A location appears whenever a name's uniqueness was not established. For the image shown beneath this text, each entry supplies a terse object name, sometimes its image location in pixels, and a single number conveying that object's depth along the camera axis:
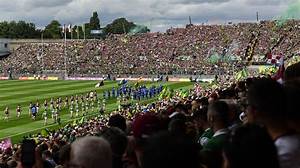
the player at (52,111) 38.25
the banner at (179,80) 73.99
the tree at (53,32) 155.25
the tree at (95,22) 177.75
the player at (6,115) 37.94
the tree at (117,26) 181.15
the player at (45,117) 36.69
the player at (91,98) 44.28
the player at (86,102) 42.33
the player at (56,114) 37.15
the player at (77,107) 40.22
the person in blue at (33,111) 37.91
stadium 3.84
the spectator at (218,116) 6.37
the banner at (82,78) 80.19
